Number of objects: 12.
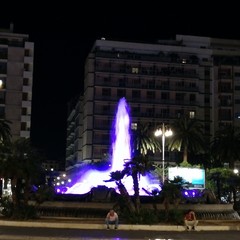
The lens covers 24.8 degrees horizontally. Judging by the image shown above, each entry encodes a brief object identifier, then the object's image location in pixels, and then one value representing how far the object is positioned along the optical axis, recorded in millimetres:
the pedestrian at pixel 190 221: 29625
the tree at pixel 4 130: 79562
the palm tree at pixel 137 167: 33938
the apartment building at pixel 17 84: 99125
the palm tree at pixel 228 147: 84375
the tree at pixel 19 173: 34000
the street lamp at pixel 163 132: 56219
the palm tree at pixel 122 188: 32394
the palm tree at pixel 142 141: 93875
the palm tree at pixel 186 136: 87000
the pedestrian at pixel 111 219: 29141
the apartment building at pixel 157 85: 113188
